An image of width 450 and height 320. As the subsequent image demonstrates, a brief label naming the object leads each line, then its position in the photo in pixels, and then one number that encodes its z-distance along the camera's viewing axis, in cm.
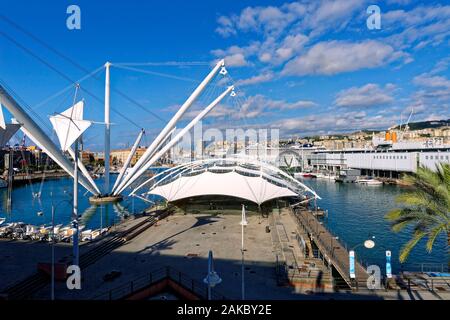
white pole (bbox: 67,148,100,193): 5369
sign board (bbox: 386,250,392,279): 1611
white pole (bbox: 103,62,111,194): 5884
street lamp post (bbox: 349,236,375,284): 1559
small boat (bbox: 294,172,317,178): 11322
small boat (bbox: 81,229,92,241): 2533
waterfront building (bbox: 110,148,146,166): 17525
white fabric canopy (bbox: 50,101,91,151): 3653
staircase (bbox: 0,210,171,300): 1497
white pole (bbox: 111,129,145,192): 5774
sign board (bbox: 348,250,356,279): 1559
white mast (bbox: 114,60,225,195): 3394
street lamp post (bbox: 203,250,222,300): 1045
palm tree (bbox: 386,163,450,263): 1298
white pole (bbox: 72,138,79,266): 1625
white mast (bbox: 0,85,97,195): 2320
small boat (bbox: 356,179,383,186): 8294
